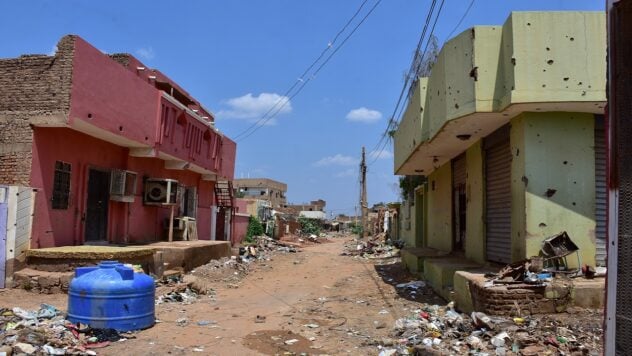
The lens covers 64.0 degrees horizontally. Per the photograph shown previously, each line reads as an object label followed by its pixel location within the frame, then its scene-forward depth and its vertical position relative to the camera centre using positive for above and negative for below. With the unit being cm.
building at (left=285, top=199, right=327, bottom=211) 7946 +126
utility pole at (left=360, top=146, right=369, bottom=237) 4181 +156
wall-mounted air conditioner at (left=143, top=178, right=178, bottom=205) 1515 +53
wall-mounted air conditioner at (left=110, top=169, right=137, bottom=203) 1329 +59
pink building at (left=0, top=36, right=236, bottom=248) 1028 +160
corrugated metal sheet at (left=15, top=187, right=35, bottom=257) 990 -29
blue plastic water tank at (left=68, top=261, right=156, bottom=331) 696 -127
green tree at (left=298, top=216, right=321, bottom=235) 4787 -125
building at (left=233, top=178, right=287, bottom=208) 6425 +311
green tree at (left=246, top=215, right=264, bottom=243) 3022 -94
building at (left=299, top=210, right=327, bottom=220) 6814 +2
